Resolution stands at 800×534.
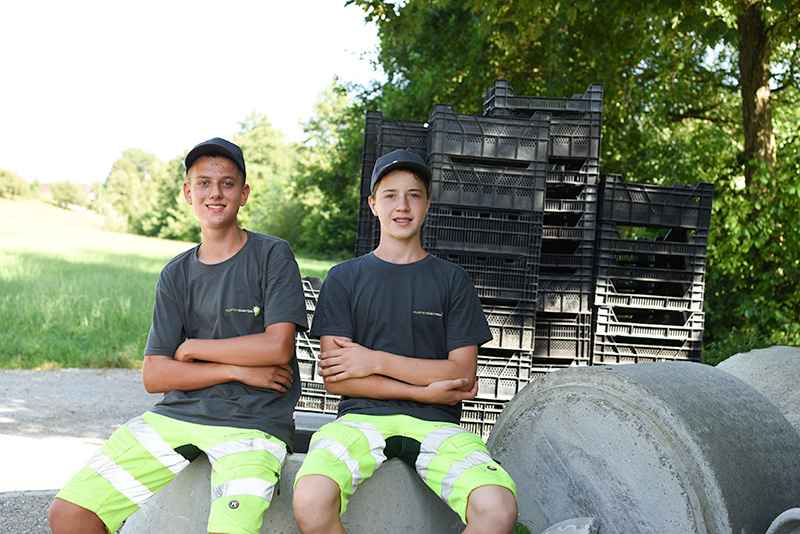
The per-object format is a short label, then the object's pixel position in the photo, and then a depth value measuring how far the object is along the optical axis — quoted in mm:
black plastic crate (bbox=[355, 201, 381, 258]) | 5258
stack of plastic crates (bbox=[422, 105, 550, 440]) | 4562
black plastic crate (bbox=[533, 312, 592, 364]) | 5023
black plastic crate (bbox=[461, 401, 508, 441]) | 4613
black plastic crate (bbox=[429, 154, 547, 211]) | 4555
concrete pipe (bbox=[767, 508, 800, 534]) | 2260
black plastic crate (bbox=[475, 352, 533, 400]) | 4551
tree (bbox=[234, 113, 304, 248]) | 52625
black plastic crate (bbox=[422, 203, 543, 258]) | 4562
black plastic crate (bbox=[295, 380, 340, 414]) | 4691
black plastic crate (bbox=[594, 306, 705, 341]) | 5090
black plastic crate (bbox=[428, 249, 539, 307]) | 4629
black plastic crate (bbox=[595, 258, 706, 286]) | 5180
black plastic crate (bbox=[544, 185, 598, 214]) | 5023
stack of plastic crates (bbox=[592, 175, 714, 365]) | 5121
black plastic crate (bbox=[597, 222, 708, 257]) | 5215
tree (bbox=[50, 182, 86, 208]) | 83938
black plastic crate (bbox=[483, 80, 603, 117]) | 5204
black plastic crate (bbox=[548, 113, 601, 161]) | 5078
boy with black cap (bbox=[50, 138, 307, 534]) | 2562
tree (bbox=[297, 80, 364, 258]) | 19312
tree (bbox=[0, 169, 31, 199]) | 60469
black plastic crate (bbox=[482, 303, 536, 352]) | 4617
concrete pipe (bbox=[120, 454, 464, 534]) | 2844
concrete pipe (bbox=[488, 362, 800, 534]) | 2486
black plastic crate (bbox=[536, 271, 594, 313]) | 4980
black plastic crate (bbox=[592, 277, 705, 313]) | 5117
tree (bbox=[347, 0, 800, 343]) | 8023
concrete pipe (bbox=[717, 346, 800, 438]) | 3986
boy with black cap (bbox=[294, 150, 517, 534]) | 2514
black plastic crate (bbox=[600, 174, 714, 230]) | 5215
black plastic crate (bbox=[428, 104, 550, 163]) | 4578
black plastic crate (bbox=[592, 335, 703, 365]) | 5078
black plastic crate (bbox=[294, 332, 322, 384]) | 4734
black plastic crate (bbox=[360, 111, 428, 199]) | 5031
